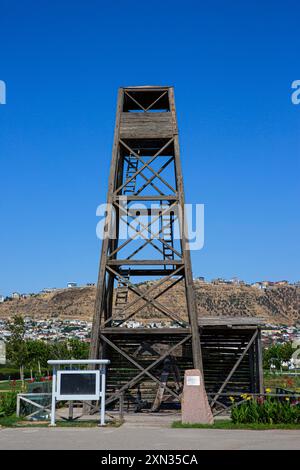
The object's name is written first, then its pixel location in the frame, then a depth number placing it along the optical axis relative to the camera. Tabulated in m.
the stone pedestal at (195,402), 17.09
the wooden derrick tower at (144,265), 23.05
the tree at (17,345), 57.22
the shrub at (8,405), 19.03
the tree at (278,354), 71.69
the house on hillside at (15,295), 181.95
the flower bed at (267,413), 16.53
